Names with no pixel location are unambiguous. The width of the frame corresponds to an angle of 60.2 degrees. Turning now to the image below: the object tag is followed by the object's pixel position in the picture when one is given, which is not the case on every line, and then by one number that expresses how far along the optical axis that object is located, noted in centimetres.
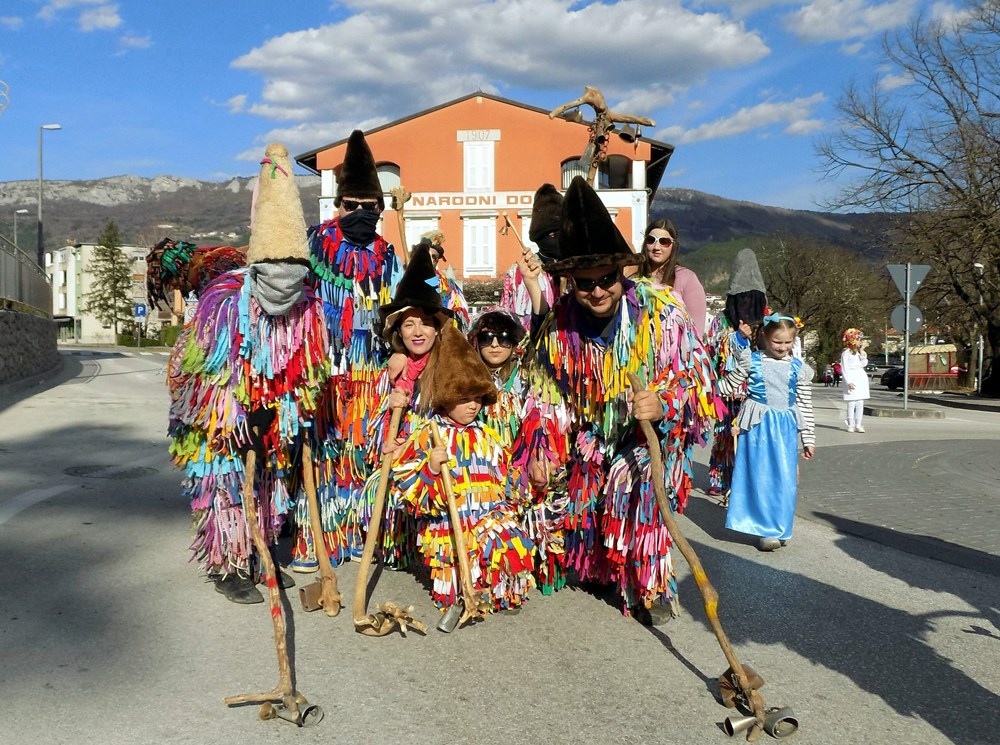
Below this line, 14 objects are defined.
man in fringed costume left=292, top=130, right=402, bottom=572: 480
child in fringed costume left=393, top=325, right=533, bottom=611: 413
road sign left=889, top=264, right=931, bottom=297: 1614
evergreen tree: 8106
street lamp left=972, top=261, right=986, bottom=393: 2780
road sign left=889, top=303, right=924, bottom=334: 1700
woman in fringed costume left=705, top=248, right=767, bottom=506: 640
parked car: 4108
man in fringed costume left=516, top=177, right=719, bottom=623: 384
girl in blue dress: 585
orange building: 4156
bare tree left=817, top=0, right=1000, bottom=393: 2598
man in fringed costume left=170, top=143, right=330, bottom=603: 400
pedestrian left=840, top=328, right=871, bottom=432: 1352
